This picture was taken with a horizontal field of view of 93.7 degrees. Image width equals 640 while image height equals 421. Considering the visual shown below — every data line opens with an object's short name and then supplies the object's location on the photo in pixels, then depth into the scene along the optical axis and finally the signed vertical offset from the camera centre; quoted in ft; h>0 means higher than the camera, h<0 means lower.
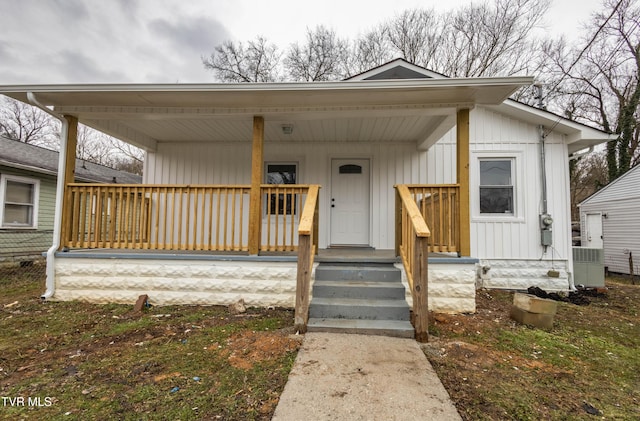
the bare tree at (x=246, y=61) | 51.11 +28.26
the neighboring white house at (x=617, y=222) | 31.78 +0.86
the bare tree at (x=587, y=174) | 58.31 +11.02
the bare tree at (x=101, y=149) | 63.67 +16.23
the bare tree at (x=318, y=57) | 49.78 +28.00
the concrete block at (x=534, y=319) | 11.92 -3.67
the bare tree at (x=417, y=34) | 46.09 +30.00
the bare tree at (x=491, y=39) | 40.09 +26.69
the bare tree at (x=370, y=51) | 48.08 +28.31
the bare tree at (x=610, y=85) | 36.78 +21.79
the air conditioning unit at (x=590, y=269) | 19.72 -2.68
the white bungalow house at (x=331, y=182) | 12.91 +2.81
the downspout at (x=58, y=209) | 14.01 +0.61
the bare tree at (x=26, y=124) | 61.11 +20.56
